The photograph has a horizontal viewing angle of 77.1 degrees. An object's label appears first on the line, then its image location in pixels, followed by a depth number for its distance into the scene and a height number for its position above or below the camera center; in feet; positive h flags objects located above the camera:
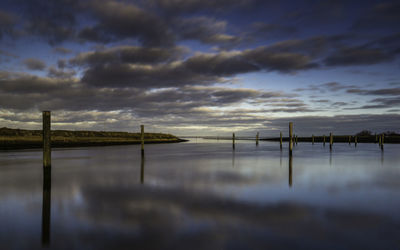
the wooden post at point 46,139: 37.65 -1.49
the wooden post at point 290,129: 90.53 +0.64
